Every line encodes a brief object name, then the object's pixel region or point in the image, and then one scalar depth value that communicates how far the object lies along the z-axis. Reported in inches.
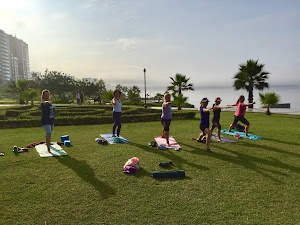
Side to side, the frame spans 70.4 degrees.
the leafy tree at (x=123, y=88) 3622.5
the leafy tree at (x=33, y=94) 1125.1
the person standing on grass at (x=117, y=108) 371.0
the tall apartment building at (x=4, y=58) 7504.9
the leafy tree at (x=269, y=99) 764.0
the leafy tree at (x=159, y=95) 1970.6
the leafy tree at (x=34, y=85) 2388.5
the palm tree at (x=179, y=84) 1133.1
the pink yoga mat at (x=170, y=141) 336.8
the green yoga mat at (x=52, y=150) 285.0
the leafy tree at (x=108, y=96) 1249.8
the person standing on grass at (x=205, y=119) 304.3
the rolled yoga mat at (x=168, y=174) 211.3
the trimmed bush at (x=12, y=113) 756.0
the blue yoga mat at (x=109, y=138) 366.1
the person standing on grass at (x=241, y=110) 393.7
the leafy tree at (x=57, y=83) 2325.3
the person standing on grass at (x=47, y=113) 275.3
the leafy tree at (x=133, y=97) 1708.5
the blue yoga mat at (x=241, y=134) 393.4
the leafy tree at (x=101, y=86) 2953.7
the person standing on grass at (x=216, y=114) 345.7
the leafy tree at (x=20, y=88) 1259.2
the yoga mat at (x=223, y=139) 366.0
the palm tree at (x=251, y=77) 1025.5
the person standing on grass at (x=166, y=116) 327.3
